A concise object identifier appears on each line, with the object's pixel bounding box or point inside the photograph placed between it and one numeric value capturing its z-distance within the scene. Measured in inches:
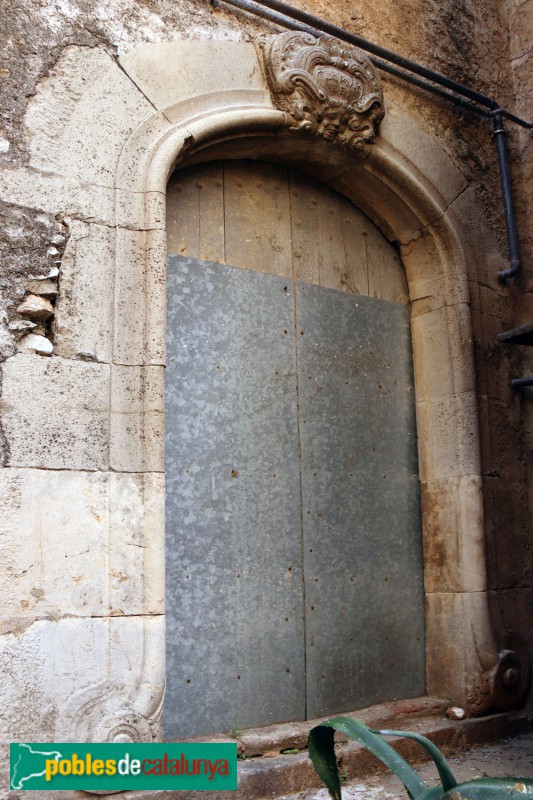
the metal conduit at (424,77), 136.6
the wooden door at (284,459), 123.3
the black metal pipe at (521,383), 155.3
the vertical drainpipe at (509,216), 159.9
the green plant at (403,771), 56.4
